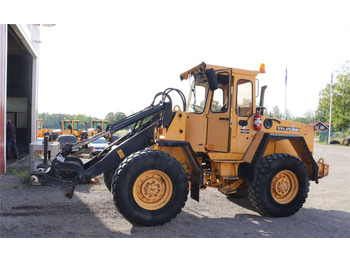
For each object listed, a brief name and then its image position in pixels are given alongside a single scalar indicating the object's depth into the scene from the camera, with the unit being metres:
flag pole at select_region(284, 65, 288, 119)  22.22
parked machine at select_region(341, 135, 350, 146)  38.09
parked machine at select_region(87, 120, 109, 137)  22.13
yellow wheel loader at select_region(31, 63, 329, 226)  5.60
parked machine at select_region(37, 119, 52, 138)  23.62
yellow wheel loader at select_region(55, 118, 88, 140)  22.72
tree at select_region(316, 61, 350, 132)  47.09
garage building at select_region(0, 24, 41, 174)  14.98
